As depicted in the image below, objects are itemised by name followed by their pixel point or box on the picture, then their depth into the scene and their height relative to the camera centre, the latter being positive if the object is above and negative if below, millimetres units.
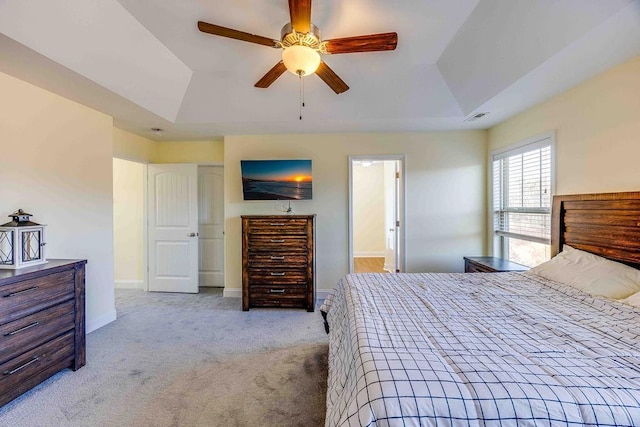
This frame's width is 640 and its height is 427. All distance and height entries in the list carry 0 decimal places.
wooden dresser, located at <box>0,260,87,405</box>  1896 -817
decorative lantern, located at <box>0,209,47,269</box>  2152 -241
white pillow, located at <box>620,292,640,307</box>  1740 -548
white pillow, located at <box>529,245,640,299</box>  1947 -468
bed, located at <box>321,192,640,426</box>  915 -594
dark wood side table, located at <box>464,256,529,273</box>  3215 -629
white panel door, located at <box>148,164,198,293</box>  4516 -235
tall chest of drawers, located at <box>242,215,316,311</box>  3734 -624
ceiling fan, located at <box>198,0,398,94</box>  1806 +1137
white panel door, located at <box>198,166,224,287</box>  4879 -356
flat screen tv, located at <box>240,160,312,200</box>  4070 +488
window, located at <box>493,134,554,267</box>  3068 +149
